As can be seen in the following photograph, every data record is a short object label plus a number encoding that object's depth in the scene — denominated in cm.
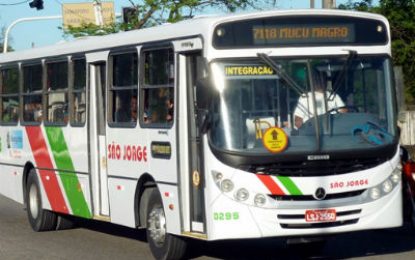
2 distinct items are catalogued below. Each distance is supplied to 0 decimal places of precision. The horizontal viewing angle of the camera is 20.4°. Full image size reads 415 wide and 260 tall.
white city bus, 1216
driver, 1234
